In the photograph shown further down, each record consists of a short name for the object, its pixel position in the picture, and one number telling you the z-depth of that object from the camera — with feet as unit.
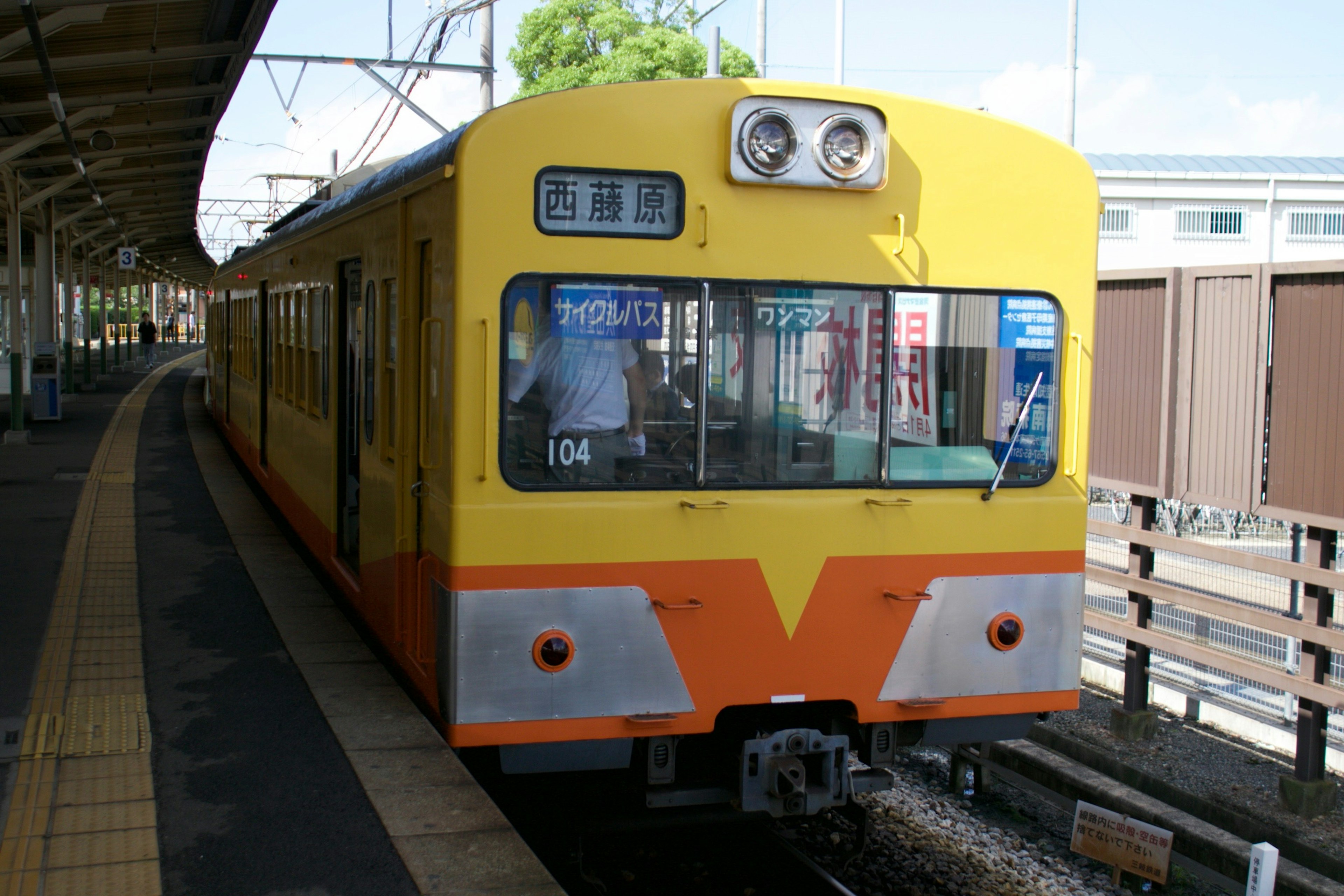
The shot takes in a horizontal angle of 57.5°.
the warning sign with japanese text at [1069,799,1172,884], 15.92
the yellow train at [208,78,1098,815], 13.37
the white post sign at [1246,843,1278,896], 13.97
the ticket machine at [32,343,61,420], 62.44
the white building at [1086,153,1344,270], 107.86
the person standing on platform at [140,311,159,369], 133.76
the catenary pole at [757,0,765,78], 71.26
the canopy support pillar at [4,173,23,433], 54.44
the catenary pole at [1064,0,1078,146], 68.59
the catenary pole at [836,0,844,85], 78.02
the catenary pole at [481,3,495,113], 51.52
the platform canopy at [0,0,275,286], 34.99
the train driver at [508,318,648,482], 13.55
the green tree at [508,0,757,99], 115.03
